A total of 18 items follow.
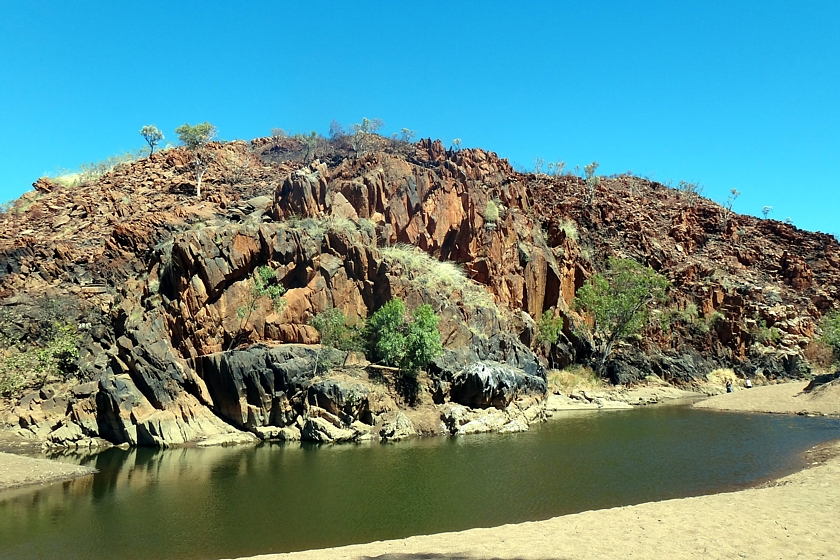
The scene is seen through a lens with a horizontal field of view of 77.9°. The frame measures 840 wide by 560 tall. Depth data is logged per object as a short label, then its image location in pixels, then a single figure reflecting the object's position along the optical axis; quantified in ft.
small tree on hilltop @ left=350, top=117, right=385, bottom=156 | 264.31
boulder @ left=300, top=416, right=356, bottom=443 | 105.81
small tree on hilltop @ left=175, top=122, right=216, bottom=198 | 233.21
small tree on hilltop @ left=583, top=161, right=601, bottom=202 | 256.87
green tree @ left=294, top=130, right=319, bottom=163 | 278.05
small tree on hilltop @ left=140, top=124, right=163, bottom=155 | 240.73
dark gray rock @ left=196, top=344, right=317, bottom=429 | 113.29
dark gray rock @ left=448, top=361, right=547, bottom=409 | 118.73
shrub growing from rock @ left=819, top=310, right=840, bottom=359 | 169.99
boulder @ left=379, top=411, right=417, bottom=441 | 106.93
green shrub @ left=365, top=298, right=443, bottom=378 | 118.73
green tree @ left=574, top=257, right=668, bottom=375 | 185.01
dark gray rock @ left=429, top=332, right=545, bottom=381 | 122.62
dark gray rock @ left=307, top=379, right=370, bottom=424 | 108.99
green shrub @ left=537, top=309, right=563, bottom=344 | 175.01
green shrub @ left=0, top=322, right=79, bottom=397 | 116.78
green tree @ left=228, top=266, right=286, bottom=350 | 125.70
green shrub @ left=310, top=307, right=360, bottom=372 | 124.36
